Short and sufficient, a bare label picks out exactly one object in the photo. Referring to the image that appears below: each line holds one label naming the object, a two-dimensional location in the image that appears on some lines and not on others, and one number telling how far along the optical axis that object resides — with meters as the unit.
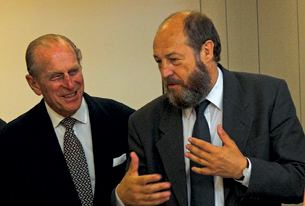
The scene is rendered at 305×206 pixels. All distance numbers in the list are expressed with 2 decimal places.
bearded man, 2.00
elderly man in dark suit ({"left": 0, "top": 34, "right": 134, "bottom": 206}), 2.63
